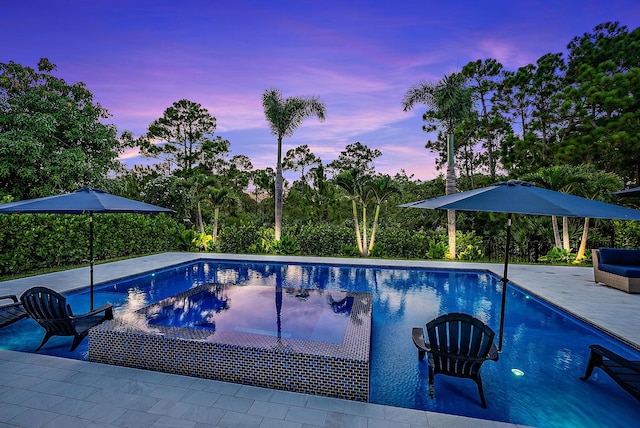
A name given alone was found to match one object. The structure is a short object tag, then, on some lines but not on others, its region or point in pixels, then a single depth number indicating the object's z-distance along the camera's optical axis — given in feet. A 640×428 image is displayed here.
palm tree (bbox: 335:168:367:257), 43.65
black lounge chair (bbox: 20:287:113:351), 13.66
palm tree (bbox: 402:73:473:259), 40.63
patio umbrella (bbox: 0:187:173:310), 15.17
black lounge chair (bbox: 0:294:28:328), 15.29
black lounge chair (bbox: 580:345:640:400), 9.82
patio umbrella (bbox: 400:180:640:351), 10.50
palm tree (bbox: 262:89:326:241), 46.96
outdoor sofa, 23.21
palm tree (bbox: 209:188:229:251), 49.62
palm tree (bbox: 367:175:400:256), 42.55
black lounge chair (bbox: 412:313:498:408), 10.82
